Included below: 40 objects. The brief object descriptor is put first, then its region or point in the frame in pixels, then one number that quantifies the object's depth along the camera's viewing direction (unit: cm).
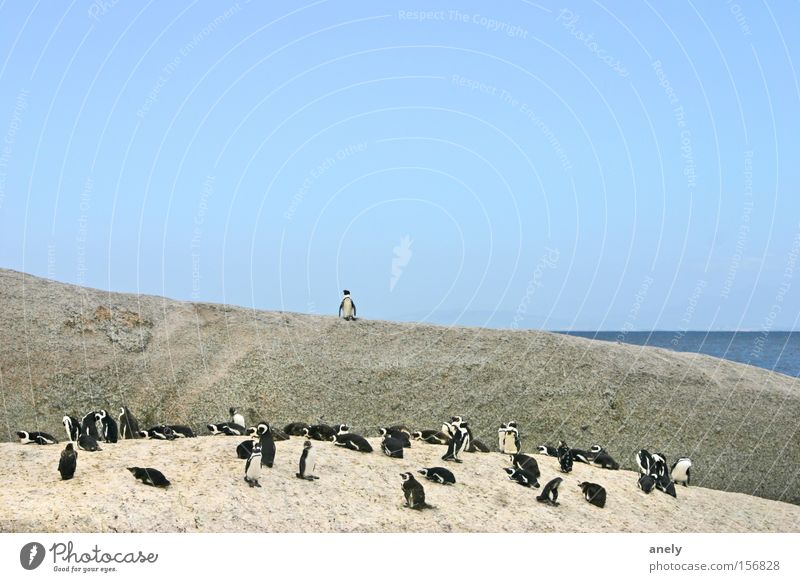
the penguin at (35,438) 1912
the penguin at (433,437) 2069
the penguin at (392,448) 1772
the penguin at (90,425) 1916
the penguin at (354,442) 1802
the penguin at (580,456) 2123
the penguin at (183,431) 2066
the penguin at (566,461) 1892
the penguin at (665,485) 1919
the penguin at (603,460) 2140
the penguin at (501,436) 2239
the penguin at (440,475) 1645
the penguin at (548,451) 2141
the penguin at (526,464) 1776
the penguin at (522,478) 1720
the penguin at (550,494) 1661
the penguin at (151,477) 1473
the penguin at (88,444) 1705
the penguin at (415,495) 1508
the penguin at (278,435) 1914
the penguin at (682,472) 2195
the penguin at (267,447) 1605
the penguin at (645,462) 2036
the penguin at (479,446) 2067
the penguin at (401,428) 2089
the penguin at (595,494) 1705
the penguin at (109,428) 1894
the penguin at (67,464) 1516
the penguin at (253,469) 1505
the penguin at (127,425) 2102
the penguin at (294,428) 2136
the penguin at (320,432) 1966
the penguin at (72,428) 1998
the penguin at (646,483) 1869
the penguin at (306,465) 1578
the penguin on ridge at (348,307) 3139
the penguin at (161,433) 1933
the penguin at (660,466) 1998
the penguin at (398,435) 1909
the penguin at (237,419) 2259
